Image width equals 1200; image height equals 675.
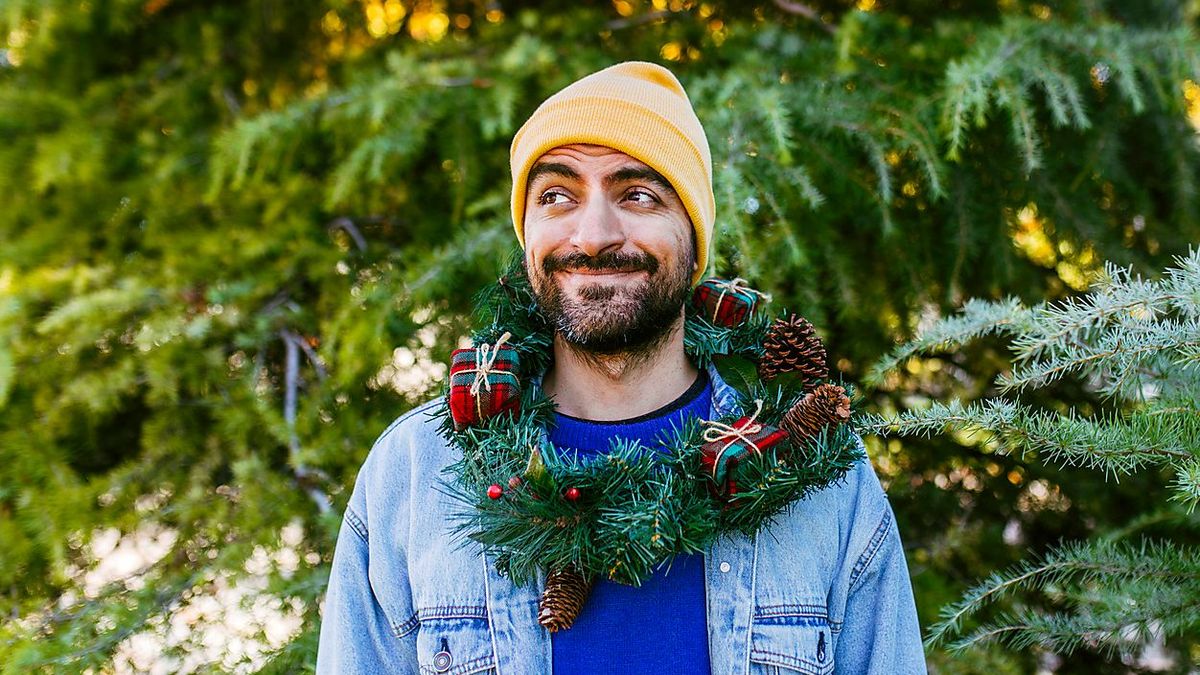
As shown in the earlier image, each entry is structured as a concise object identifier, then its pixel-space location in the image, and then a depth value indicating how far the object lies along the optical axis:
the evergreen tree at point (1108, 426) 1.34
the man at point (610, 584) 1.39
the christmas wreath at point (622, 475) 1.31
